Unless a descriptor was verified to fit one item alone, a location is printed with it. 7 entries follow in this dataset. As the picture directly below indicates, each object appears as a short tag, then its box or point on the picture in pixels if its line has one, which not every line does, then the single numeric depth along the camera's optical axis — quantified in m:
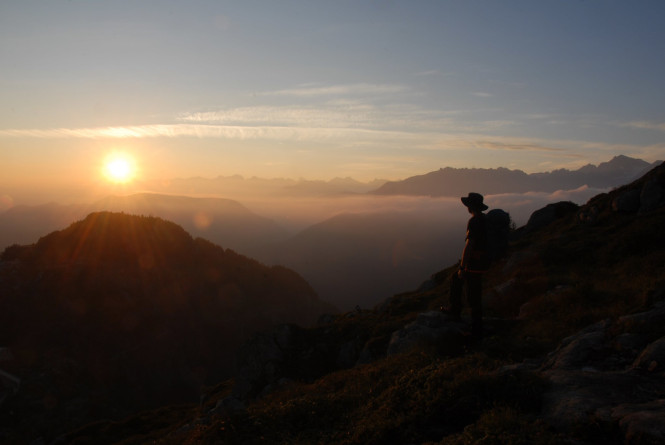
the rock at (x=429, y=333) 12.54
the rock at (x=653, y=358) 7.62
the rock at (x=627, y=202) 25.55
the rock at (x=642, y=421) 5.24
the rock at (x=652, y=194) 23.88
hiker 12.08
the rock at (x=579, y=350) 9.01
